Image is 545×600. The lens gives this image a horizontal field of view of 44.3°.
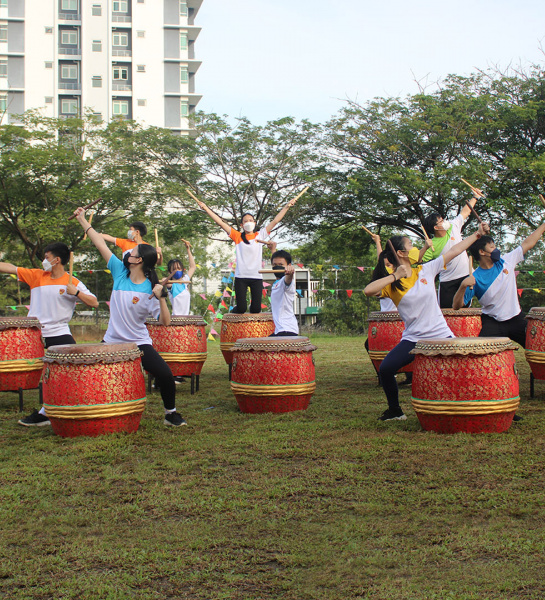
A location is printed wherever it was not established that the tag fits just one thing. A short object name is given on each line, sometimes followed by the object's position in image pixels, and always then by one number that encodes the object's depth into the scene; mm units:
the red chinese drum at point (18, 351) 6617
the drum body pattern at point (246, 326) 8688
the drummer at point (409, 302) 5613
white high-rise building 44688
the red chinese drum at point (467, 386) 4949
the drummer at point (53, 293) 6469
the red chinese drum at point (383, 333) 7719
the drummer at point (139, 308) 5738
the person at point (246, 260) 9023
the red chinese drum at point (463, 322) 7797
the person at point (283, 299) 7246
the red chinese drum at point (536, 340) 6312
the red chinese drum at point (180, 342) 8047
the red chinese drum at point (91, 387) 5215
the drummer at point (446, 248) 7589
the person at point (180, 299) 10609
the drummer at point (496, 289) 6371
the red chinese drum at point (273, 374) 6215
